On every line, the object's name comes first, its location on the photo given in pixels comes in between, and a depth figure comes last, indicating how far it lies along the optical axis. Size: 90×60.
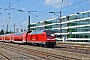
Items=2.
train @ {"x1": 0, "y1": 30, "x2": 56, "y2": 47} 37.54
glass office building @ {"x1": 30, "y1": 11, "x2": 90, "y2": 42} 91.56
